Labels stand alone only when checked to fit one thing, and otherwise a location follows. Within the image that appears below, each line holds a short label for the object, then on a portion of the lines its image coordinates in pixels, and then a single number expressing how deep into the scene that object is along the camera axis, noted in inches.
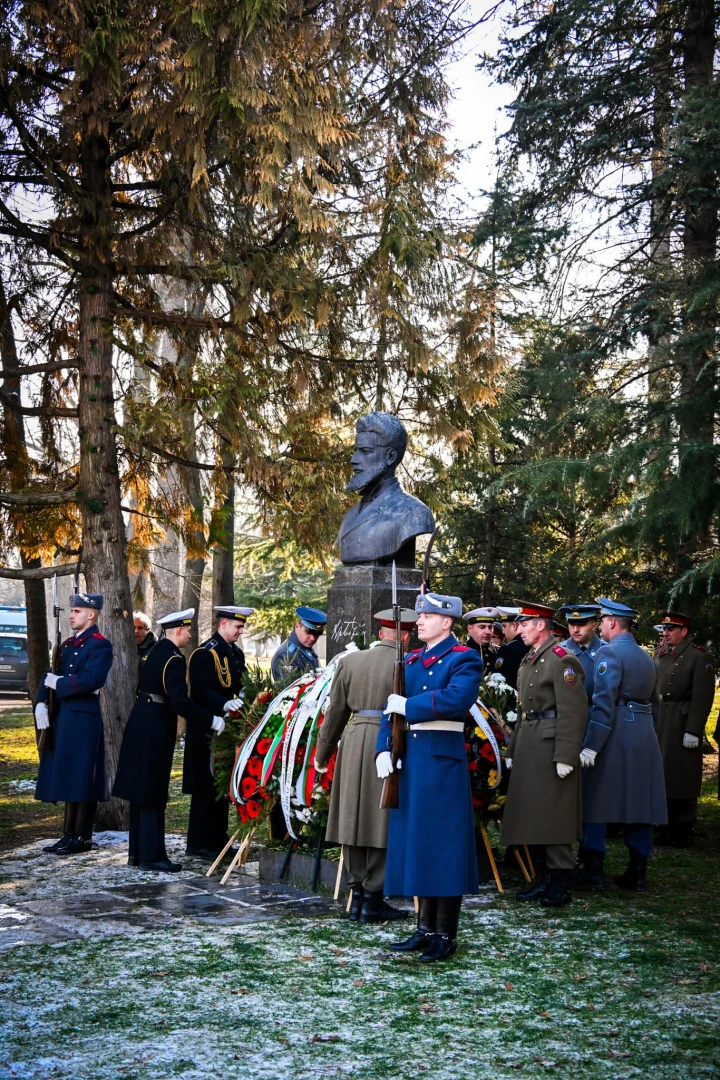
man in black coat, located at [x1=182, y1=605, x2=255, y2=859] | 364.5
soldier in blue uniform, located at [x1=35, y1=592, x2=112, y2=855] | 374.3
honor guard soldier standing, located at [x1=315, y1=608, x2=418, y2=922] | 284.2
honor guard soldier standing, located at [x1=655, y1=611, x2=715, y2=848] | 428.1
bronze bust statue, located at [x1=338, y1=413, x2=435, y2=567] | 356.8
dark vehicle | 1286.9
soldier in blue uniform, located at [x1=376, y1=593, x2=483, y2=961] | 246.8
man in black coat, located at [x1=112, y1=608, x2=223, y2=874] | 353.4
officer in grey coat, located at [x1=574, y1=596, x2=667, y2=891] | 339.6
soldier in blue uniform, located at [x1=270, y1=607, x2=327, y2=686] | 376.2
